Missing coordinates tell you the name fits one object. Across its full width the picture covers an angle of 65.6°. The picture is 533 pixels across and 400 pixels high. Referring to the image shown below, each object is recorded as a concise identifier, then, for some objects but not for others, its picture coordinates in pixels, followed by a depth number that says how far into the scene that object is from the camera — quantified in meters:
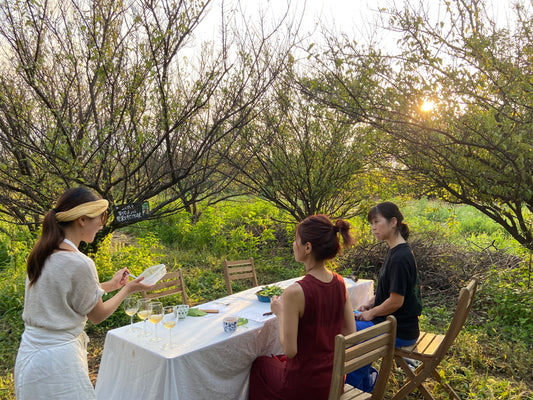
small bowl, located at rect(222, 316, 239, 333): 2.94
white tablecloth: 2.51
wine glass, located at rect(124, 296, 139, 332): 2.75
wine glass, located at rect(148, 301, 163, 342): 2.70
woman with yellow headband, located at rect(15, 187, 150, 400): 2.09
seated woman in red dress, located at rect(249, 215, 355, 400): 2.54
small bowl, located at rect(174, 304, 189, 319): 3.28
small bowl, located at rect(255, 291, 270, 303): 3.78
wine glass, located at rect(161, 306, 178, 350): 2.68
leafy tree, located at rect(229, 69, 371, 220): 6.73
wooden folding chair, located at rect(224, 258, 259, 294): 4.94
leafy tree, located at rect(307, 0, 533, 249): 3.81
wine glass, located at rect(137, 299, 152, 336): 2.74
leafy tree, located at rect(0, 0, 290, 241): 3.59
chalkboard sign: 3.99
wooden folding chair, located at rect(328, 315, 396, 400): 2.21
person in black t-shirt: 3.37
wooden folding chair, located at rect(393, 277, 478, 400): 3.13
